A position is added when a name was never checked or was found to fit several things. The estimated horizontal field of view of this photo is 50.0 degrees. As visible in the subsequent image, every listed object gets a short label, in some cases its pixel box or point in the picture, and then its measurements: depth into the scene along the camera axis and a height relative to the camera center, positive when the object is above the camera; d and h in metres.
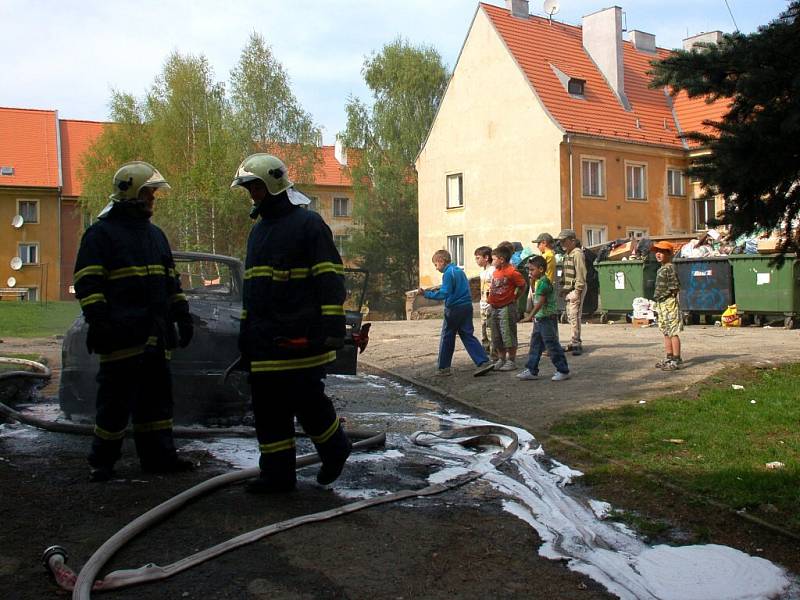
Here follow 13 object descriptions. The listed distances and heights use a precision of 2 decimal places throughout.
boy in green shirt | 9.98 -0.37
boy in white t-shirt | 11.65 +0.24
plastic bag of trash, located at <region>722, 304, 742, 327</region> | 17.64 -0.50
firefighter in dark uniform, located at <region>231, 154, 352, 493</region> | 4.83 -0.17
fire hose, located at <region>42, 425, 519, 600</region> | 3.42 -1.08
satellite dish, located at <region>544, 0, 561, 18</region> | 38.09 +12.86
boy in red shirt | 11.01 -0.09
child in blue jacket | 10.76 -0.22
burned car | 7.41 -0.62
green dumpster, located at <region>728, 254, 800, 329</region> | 16.53 +0.07
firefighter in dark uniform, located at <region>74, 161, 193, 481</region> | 5.15 -0.10
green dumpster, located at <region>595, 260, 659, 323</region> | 19.30 +0.29
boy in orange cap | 10.37 -0.16
